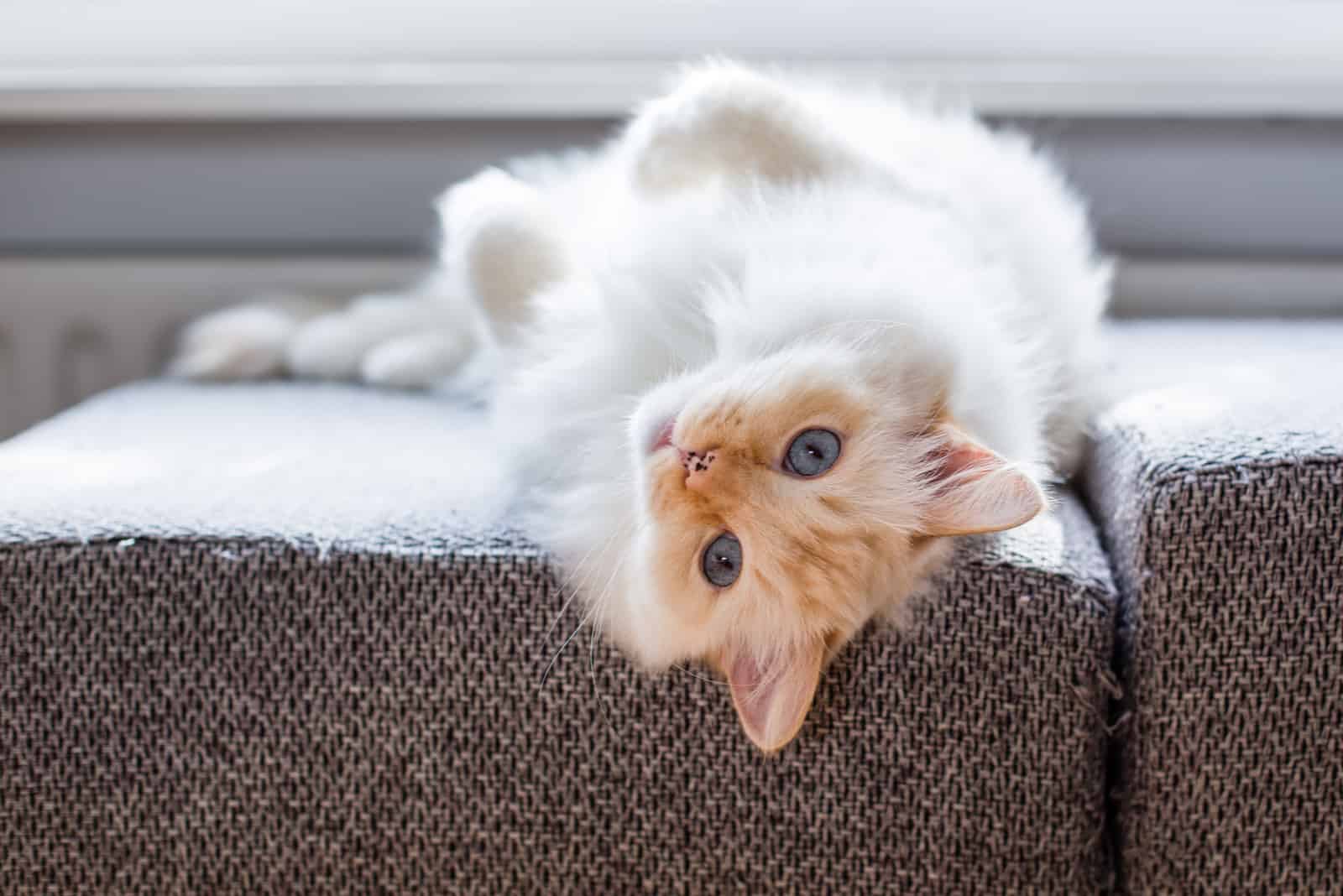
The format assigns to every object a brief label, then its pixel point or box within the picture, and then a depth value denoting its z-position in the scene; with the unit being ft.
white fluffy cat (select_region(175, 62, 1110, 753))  2.98
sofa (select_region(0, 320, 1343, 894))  2.92
